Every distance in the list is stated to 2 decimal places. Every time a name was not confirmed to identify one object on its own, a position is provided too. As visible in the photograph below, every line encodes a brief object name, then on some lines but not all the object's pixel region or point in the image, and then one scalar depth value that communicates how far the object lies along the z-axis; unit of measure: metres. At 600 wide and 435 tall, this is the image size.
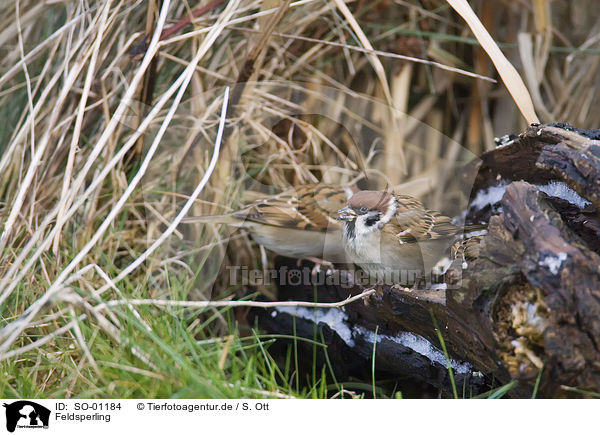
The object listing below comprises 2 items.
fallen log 5.32
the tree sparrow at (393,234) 5.44
